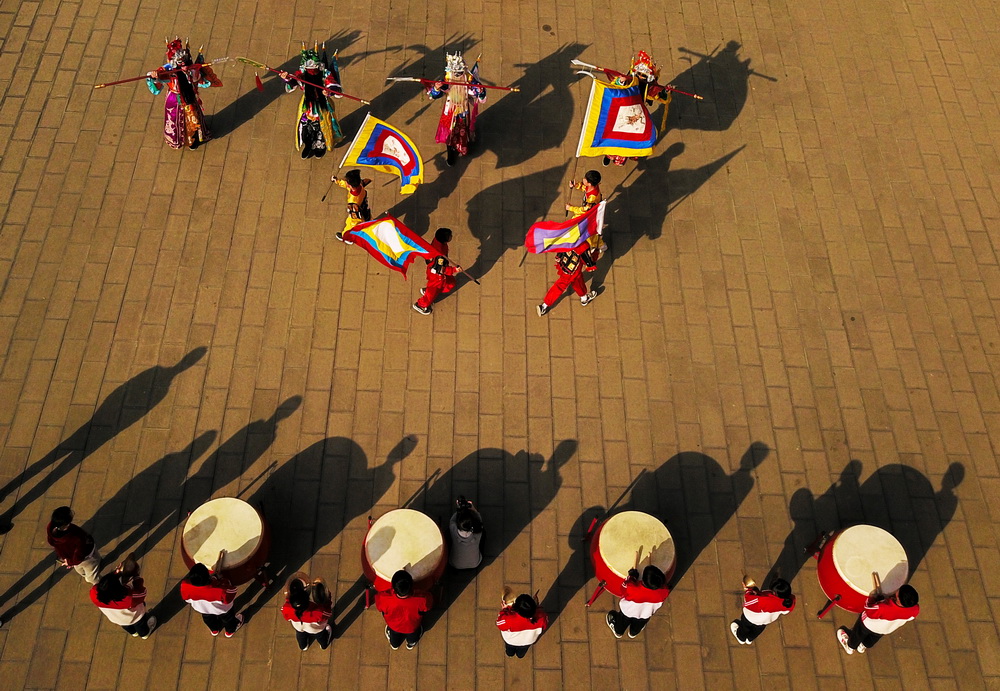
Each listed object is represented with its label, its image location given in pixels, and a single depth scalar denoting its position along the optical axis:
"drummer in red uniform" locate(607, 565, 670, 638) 7.41
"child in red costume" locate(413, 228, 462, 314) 9.36
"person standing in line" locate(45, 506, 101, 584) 7.40
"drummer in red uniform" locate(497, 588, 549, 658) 7.29
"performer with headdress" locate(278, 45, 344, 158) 10.69
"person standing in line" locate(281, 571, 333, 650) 7.20
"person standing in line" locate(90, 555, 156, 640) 7.10
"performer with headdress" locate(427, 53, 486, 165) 10.80
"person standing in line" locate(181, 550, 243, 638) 7.23
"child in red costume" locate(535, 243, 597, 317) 9.70
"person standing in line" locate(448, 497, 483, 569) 8.01
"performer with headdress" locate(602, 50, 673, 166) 11.26
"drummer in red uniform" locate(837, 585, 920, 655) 7.45
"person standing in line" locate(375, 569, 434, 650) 7.23
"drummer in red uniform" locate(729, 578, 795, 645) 7.58
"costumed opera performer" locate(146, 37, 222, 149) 10.54
